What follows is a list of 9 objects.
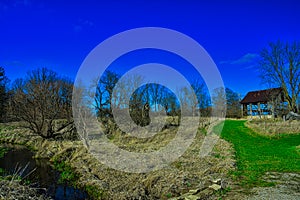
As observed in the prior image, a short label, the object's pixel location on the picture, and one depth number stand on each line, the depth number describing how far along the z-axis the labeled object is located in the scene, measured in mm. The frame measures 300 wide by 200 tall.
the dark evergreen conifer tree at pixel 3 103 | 36250
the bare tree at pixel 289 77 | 31172
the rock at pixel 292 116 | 24800
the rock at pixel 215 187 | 7344
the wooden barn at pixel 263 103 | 30609
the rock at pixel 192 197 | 6695
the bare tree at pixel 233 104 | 47594
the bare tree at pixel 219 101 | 35647
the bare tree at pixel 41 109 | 20812
